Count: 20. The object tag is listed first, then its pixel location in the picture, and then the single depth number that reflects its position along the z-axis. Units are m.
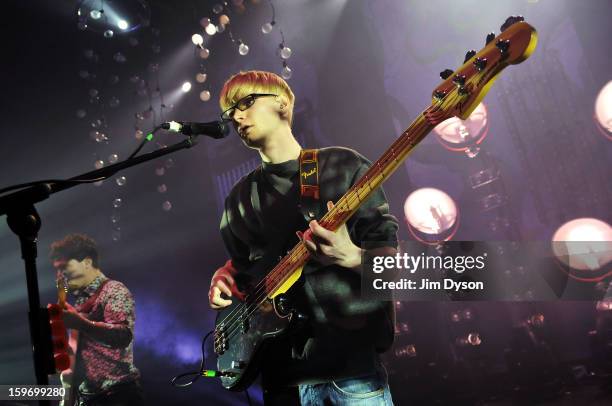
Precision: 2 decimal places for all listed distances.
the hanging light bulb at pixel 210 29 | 4.62
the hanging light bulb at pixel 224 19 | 4.59
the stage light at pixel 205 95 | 4.78
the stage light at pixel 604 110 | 3.47
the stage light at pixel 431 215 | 3.97
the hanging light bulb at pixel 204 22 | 4.64
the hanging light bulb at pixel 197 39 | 4.61
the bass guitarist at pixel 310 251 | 2.69
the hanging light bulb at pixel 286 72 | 4.35
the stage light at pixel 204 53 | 4.66
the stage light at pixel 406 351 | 3.93
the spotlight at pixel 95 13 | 4.29
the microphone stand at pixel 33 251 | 1.62
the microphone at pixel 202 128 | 2.08
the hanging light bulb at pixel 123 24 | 4.54
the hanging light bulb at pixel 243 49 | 4.44
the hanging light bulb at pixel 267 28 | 4.43
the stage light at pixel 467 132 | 3.89
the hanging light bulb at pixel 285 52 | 4.31
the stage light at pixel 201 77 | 4.79
